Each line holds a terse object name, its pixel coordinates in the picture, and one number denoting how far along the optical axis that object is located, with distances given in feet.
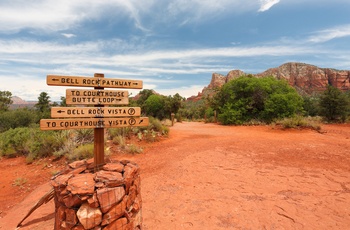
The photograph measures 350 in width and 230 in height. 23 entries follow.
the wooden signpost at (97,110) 10.01
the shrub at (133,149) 26.68
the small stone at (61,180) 8.93
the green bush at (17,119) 63.21
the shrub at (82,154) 23.62
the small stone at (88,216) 8.46
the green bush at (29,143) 27.20
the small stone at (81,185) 8.53
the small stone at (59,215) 8.93
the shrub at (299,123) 39.11
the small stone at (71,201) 8.56
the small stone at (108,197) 8.62
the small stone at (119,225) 8.86
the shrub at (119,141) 28.07
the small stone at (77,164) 11.41
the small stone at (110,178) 9.07
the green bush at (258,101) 51.01
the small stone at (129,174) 9.51
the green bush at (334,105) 58.44
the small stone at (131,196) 9.58
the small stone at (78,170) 10.15
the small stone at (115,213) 8.71
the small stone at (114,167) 10.22
